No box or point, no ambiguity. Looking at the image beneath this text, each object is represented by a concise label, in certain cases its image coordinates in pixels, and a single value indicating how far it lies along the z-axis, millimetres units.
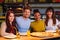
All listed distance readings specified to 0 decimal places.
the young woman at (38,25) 2736
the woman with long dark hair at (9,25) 2188
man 2693
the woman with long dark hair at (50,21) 2855
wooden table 1869
